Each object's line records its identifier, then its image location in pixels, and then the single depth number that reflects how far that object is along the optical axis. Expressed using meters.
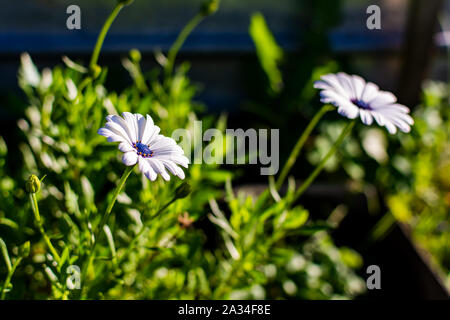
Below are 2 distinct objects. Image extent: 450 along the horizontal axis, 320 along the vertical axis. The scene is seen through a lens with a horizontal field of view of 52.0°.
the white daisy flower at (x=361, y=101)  0.68
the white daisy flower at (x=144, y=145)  0.54
